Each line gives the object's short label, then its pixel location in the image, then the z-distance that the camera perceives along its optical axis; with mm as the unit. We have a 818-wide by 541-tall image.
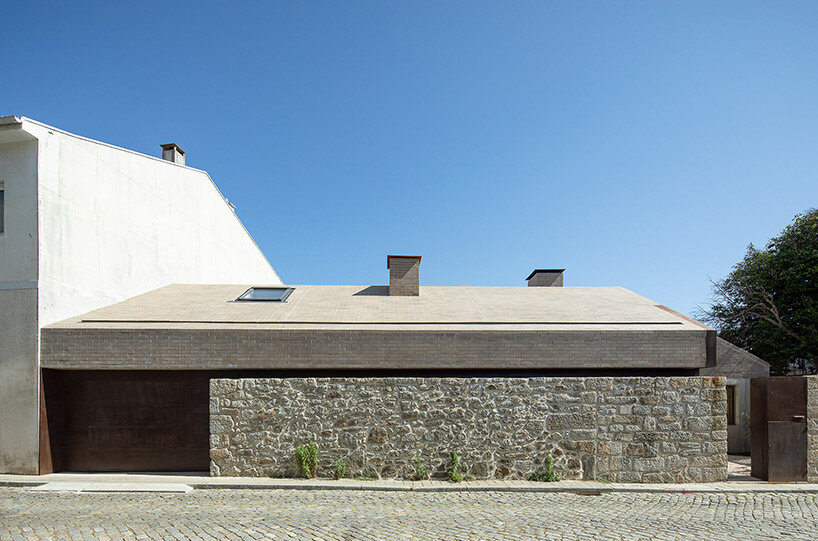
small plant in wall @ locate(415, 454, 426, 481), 9555
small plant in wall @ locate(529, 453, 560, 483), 9539
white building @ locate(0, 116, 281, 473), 9914
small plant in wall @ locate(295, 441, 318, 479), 9562
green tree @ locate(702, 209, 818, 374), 18406
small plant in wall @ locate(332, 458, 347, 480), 9545
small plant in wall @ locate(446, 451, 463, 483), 9453
